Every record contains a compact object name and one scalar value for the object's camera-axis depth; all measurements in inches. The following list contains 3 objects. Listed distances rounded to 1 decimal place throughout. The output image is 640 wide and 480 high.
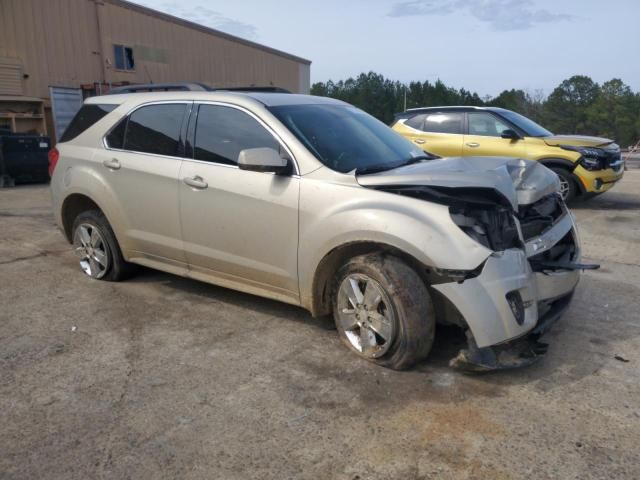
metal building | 703.1
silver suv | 121.6
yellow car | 344.8
